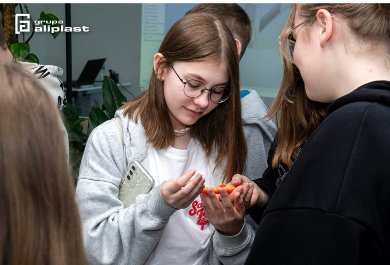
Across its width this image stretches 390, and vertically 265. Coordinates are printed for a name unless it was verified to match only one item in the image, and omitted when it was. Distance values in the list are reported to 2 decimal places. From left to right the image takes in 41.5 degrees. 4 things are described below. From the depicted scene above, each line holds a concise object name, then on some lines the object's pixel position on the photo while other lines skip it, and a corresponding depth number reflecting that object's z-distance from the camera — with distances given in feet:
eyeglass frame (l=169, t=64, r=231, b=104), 5.70
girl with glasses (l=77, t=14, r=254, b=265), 5.30
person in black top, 3.48
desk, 18.28
